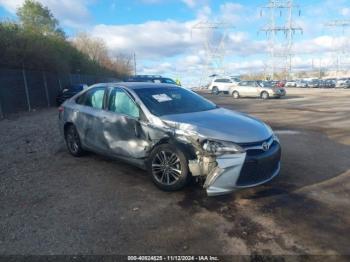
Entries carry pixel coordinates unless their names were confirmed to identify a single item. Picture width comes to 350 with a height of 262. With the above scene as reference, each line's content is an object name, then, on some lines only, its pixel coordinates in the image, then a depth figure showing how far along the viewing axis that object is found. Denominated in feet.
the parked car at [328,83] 186.39
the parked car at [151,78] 68.56
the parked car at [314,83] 204.87
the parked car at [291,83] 238.97
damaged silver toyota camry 13.88
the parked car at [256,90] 91.82
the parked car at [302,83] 217.64
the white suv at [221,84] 115.55
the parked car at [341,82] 174.19
